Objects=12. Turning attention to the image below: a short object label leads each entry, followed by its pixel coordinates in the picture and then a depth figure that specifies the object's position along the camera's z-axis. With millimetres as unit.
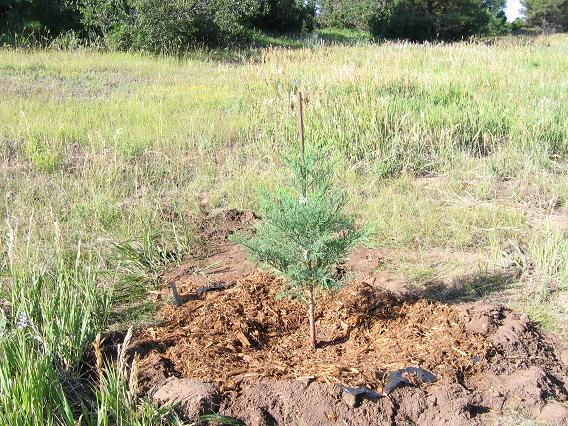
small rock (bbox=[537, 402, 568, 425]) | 2742
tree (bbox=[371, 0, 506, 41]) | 29766
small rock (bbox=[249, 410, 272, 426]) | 2605
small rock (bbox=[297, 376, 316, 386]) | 2779
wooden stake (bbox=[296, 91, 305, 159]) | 3393
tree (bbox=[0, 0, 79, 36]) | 16578
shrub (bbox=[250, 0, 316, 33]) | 23672
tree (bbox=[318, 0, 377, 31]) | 29125
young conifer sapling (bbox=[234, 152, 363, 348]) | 3061
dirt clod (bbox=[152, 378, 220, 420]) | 2621
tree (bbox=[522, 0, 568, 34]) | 44281
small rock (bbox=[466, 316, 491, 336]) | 3299
